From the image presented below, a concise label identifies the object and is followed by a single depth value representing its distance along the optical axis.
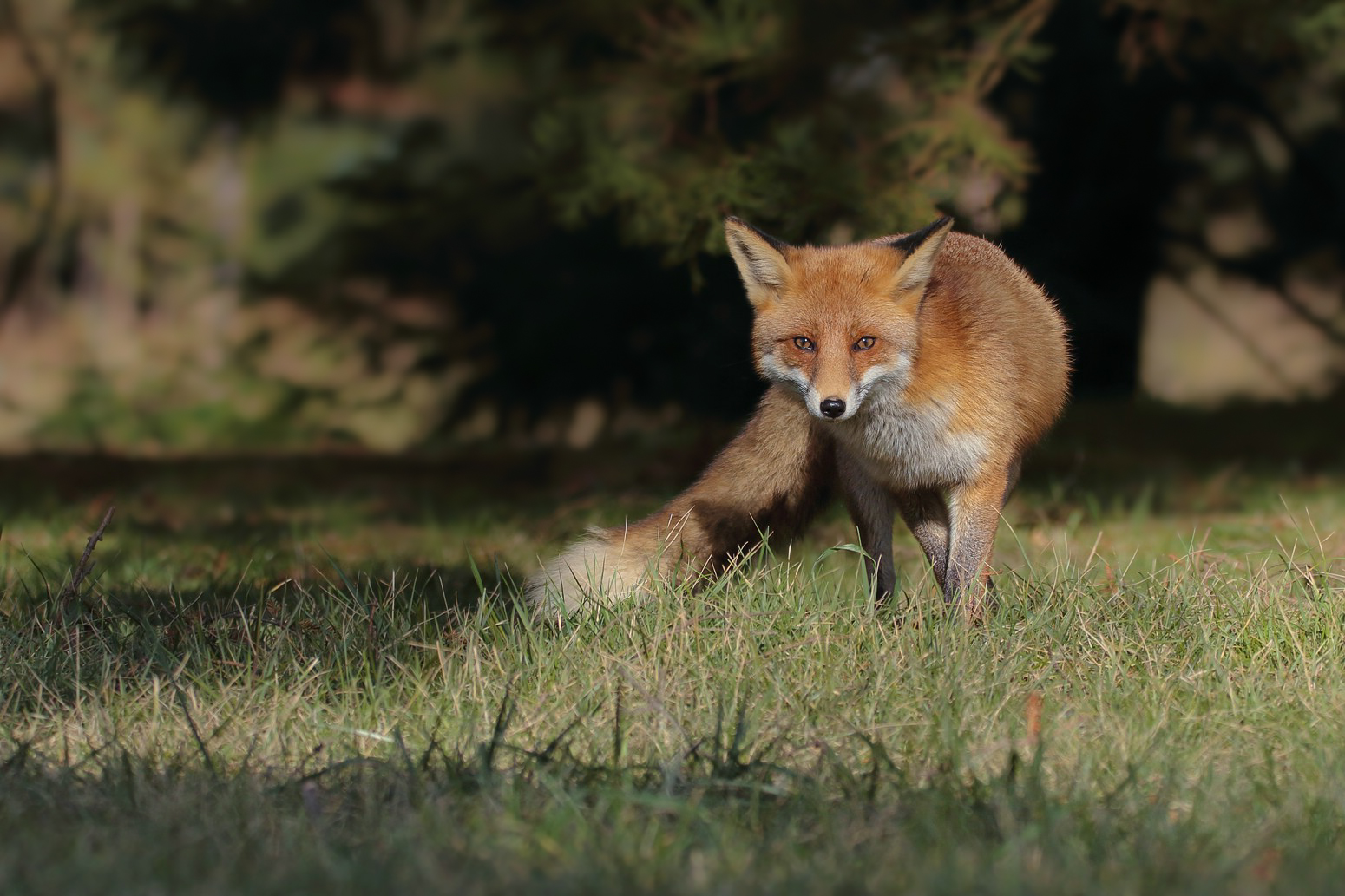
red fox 8.95
